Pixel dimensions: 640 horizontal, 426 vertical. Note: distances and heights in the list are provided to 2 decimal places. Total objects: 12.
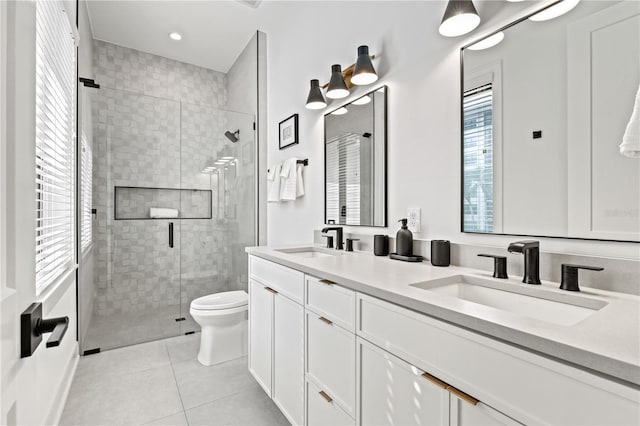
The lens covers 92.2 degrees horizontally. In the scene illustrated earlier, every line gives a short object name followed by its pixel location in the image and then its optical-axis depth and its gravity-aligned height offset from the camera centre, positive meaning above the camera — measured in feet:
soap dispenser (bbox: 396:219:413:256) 4.94 -0.47
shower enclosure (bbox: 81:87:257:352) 8.92 +0.05
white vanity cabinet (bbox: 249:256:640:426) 1.86 -1.37
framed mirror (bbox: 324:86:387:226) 5.77 +1.04
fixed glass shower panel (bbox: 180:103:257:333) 10.08 +0.41
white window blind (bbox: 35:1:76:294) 3.96 +1.05
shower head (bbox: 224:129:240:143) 10.78 +2.69
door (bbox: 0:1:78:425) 1.66 +0.09
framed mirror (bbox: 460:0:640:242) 2.99 +0.99
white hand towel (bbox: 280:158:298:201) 8.25 +0.88
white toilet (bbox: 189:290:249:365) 7.61 -2.99
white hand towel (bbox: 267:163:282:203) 9.02 +0.80
